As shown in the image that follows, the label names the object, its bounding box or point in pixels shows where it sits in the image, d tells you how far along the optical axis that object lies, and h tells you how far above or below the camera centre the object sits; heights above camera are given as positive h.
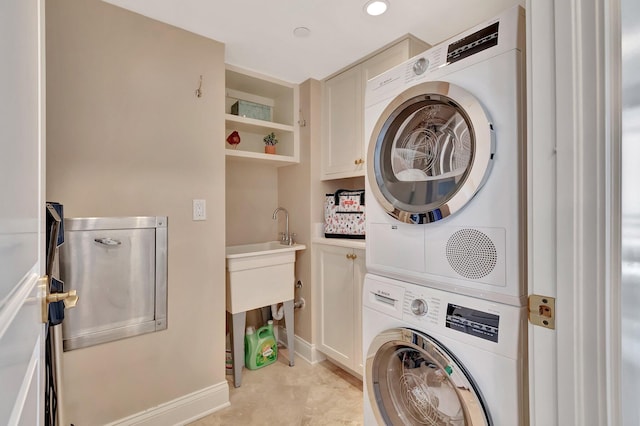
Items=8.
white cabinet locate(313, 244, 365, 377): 1.98 -0.65
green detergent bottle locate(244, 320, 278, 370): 2.22 -1.04
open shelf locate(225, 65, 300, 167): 2.23 +0.80
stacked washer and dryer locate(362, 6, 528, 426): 0.89 -0.08
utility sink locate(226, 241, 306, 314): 2.01 -0.47
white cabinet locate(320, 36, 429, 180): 1.92 +0.78
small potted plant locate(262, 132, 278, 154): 2.43 +0.60
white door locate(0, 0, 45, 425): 0.31 +0.00
